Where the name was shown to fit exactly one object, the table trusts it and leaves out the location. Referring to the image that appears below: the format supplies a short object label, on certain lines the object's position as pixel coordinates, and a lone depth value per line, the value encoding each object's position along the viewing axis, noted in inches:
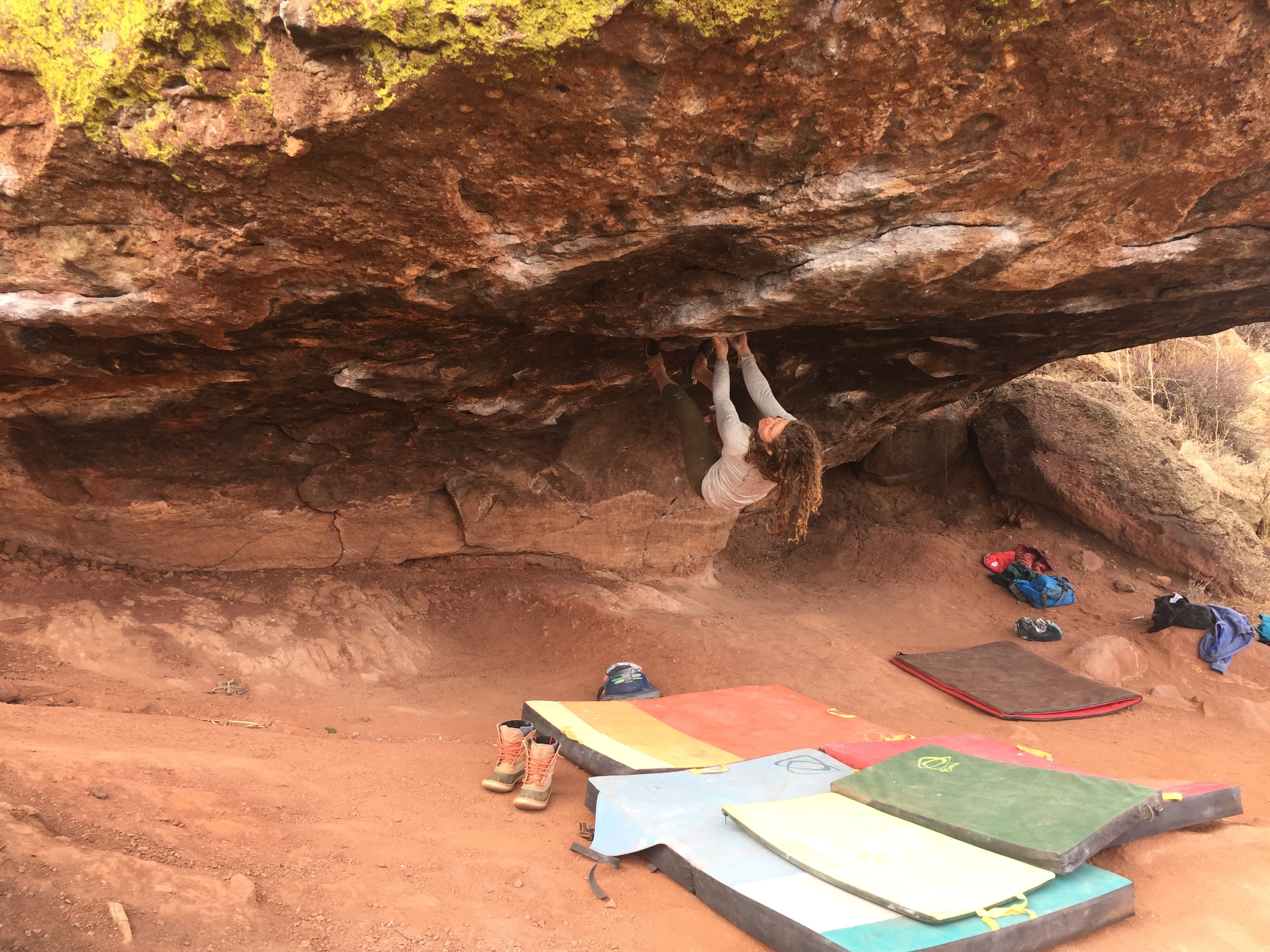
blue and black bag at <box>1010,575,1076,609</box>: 249.1
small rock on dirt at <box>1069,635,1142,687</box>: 213.3
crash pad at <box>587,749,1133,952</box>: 86.2
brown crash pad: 191.9
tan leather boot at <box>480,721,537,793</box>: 126.3
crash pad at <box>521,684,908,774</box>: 136.6
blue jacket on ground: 208.5
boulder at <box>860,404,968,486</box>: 297.6
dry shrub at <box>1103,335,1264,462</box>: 388.8
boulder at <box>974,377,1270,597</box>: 264.1
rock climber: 140.3
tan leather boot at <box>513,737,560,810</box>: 121.8
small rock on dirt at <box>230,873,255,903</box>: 80.7
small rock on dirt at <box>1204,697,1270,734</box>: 189.0
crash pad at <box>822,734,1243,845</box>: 116.4
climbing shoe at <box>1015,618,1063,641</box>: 232.5
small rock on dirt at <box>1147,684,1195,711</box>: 200.1
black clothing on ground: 216.4
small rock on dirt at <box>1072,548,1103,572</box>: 268.8
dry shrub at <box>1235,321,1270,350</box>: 493.7
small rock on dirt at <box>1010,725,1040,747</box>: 177.0
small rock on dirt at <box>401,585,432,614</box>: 196.4
